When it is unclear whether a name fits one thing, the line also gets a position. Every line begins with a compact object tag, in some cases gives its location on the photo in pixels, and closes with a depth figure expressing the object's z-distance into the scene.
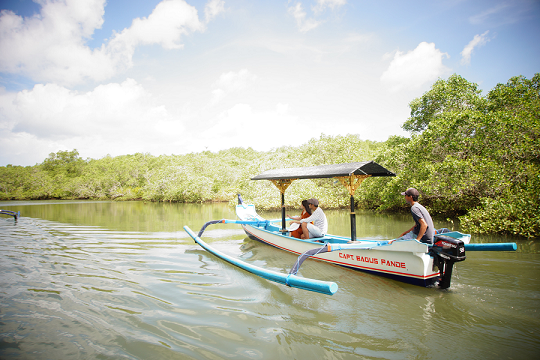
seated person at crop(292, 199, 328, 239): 7.18
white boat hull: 5.00
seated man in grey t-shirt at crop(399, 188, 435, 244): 5.15
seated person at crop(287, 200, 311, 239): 7.65
